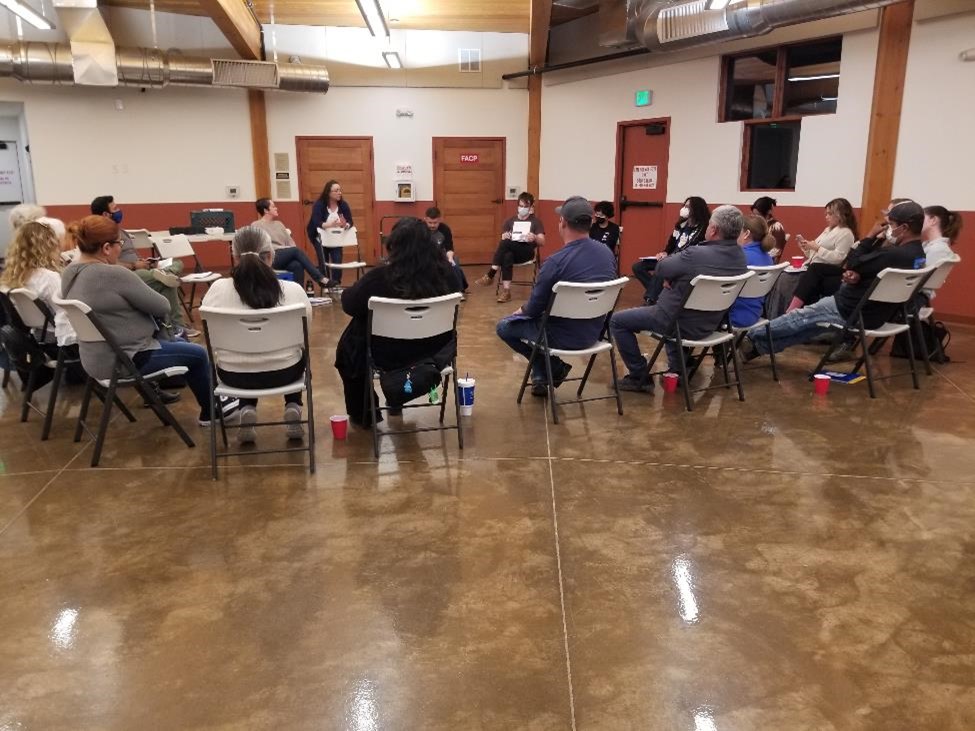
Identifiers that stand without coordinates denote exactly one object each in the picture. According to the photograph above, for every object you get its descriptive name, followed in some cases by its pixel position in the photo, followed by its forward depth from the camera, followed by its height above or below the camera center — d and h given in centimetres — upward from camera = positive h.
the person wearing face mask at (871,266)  476 -47
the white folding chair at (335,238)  823 -53
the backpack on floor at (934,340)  553 -109
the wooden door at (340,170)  1075 +28
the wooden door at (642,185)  922 +7
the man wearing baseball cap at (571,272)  420 -46
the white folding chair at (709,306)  420 -66
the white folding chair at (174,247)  698 -54
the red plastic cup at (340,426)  389 -121
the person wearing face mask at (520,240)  844 -56
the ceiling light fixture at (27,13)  709 +176
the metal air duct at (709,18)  631 +159
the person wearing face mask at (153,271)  530 -60
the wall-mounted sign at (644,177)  935 +17
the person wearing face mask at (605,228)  779 -39
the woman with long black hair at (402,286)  366 -47
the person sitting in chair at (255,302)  340 -51
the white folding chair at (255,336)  321 -64
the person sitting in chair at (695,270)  432 -46
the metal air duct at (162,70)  820 +140
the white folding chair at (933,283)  479 -59
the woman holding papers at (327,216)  845 -30
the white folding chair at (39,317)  385 -68
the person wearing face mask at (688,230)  623 -34
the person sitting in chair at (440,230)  813 -44
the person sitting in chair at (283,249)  753 -61
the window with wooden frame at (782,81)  752 +115
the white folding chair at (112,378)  335 -90
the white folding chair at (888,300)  453 -67
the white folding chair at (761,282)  463 -57
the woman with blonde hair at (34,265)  402 -41
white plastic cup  424 -116
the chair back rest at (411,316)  347 -59
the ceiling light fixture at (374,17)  738 +180
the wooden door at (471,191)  1111 -2
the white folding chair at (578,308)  397 -63
